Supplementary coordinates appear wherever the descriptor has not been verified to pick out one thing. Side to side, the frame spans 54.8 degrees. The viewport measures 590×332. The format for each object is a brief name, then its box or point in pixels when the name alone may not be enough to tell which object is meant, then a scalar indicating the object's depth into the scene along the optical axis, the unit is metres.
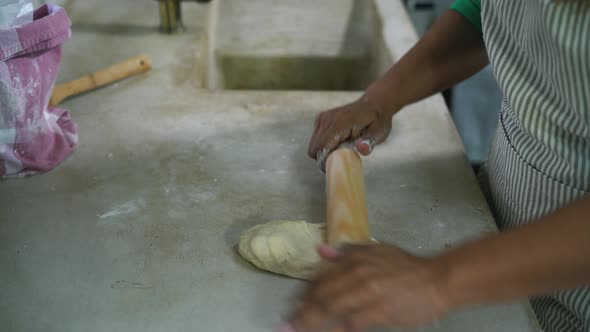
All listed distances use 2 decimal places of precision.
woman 0.61
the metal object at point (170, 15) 1.83
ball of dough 0.88
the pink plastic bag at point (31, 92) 1.03
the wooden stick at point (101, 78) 1.40
